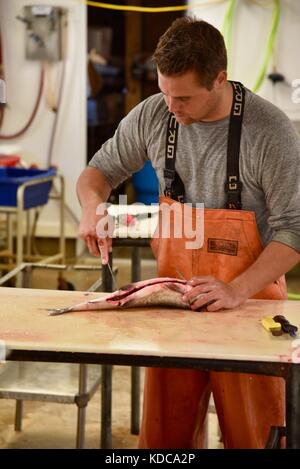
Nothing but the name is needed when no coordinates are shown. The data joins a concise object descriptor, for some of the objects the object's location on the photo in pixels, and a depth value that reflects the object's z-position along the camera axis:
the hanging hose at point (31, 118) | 6.95
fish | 2.42
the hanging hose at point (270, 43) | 6.52
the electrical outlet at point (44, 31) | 6.62
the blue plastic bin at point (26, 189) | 5.72
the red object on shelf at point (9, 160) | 6.22
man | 2.38
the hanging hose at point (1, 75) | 6.96
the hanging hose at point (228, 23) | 6.53
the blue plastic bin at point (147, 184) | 7.23
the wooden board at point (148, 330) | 2.04
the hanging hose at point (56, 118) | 6.93
